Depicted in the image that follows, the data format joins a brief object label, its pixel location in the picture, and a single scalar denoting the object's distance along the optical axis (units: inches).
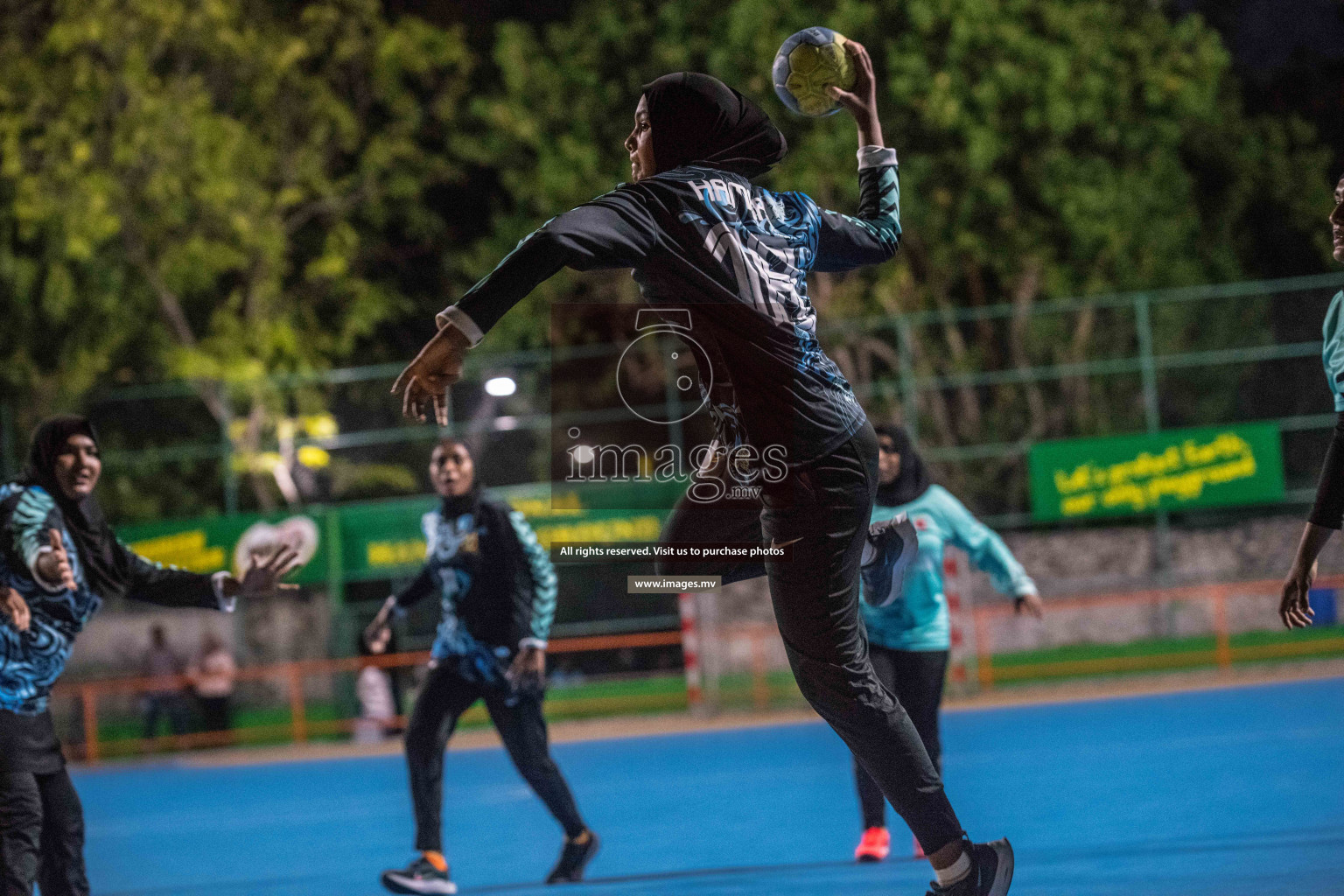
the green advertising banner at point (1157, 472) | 698.8
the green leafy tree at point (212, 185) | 797.2
